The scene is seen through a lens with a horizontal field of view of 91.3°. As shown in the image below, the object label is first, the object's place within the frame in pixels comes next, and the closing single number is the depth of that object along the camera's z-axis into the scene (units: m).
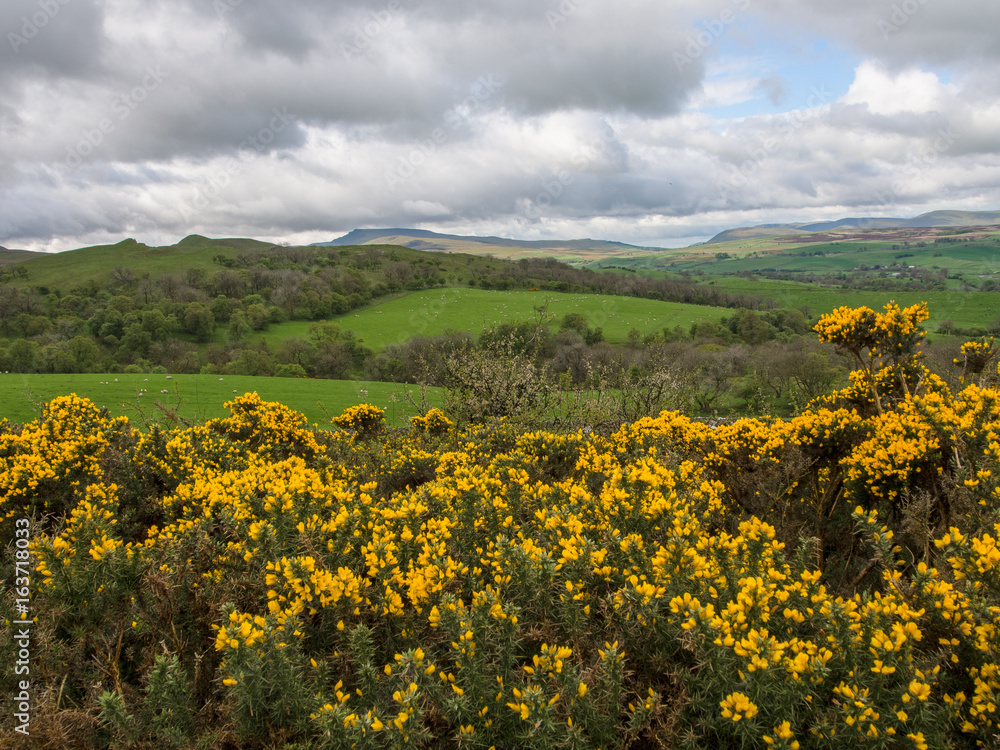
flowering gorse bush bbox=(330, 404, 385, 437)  11.57
